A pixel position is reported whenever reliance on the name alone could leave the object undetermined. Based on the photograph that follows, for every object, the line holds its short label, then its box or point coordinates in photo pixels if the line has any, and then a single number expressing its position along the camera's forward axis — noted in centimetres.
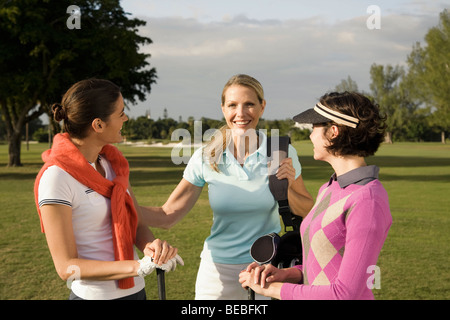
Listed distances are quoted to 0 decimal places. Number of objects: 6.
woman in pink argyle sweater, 212
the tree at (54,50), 2886
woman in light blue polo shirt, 345
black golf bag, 274
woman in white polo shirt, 254
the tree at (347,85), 8628
